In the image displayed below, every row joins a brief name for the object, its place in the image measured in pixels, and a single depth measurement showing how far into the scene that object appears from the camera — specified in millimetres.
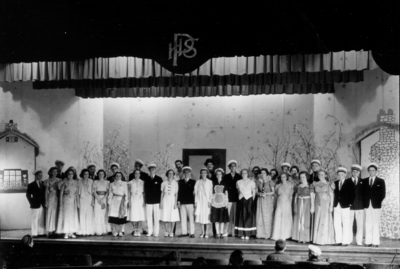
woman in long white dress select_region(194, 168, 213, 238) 9320
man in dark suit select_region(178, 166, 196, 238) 9422
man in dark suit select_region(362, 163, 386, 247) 8539
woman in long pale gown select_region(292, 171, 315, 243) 8812
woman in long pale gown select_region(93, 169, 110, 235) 9531
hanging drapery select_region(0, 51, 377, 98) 8094
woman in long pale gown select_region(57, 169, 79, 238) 9336
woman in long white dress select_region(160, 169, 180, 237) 9375
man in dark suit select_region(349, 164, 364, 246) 8656
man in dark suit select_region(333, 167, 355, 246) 8586
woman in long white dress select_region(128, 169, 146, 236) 9453
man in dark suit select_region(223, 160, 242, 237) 9398
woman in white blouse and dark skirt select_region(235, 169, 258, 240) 9156
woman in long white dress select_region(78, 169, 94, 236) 9461
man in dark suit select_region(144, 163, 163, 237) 9445
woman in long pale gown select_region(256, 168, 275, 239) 9148
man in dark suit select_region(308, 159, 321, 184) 9328
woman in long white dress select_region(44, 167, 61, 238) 9398
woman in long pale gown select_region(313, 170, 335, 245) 8633
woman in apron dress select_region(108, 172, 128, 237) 9422
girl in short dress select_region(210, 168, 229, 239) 9211
